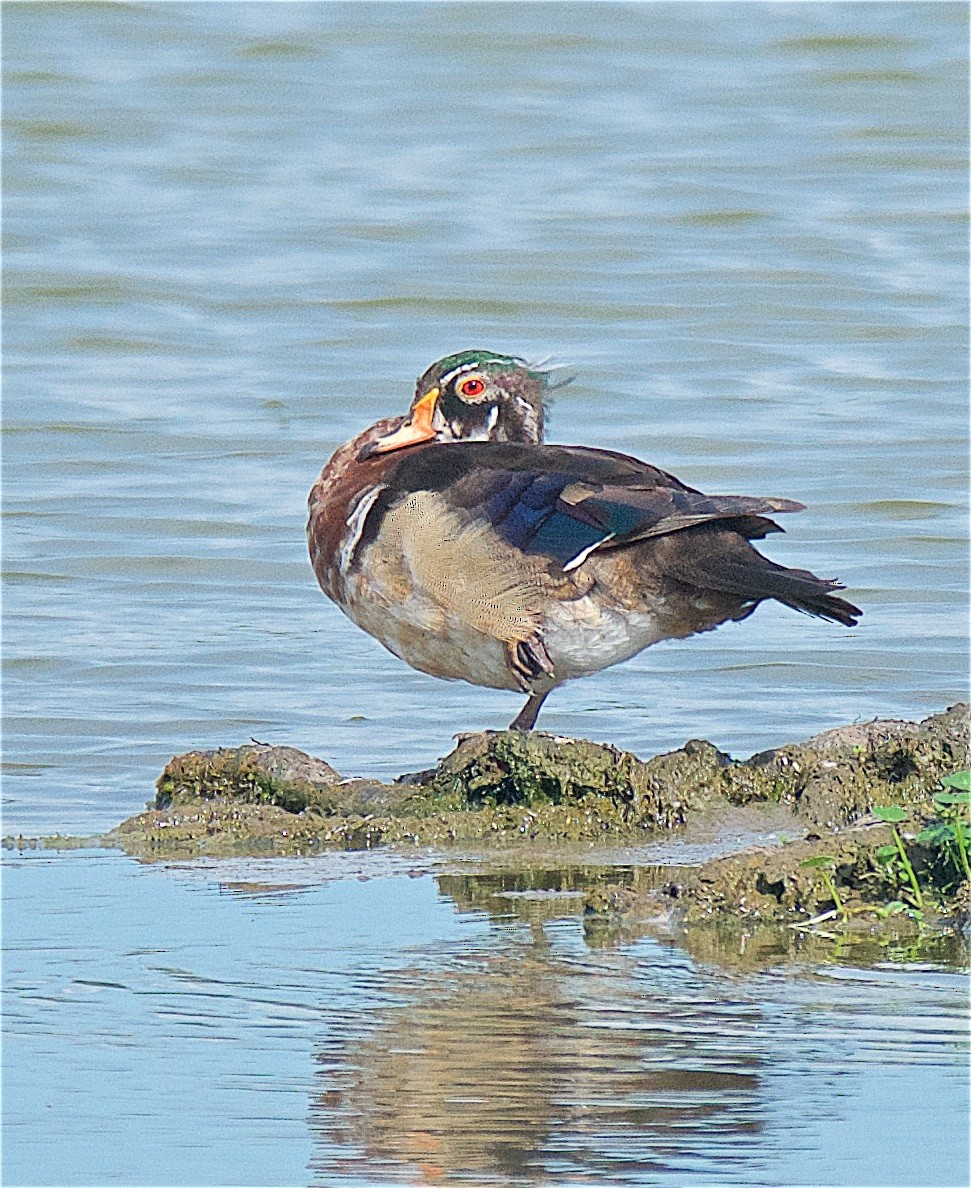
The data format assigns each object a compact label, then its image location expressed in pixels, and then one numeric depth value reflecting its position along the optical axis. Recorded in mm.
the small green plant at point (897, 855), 9336
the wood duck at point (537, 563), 12117
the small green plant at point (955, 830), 9203
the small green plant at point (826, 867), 9336
